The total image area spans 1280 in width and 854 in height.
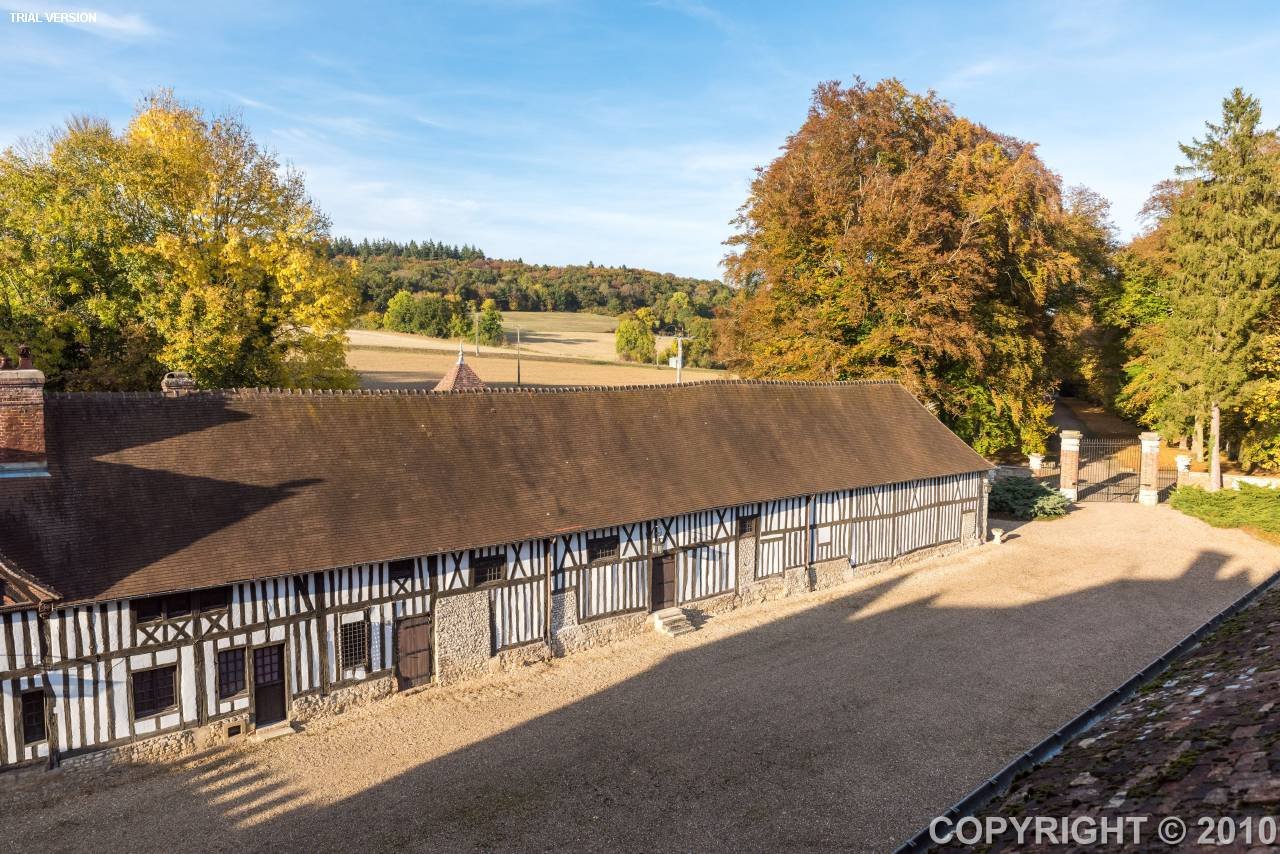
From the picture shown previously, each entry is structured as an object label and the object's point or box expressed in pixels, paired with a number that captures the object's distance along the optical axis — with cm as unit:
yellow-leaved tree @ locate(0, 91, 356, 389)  2148
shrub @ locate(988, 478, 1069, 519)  2784
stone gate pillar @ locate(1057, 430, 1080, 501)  3013
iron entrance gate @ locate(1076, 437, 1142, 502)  3169
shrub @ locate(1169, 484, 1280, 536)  2520
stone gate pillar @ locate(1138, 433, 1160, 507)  2911
